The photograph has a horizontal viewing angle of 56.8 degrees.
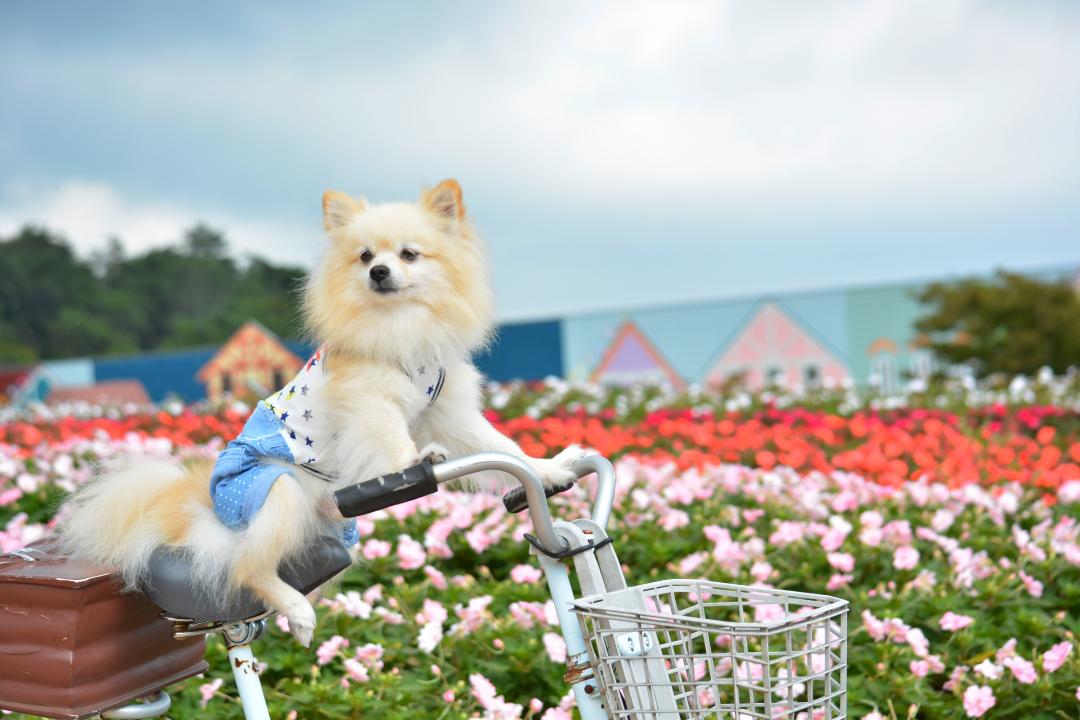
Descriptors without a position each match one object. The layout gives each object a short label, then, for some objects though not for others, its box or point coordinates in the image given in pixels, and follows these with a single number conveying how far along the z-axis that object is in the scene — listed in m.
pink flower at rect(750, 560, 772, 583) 3.48
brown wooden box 1.92
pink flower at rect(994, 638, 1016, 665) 3.02
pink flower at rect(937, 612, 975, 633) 3.20
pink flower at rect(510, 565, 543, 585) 3.48
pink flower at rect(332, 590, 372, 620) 3.14
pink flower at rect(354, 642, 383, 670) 2.95
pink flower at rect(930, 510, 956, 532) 3.97
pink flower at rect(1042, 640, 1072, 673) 2.93
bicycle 1.57
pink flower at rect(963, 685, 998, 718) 2.79
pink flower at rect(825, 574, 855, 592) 3.56
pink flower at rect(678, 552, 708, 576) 3.60
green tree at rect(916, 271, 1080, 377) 17.27
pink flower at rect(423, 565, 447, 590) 3.47
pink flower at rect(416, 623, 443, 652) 2.96
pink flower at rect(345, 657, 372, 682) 2.84
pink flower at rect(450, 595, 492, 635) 3.16
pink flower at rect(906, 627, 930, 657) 3.02
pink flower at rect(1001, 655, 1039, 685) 2.89
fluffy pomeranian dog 1.91
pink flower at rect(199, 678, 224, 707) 2.81
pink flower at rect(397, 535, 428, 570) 3.59
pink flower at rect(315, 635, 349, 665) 2.96
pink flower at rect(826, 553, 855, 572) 3.57
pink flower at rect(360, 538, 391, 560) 3.68
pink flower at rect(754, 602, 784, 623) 3.14
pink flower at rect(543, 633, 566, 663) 2.89
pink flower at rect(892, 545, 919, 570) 3.62
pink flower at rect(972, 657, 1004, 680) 2.90
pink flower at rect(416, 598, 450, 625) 3.14
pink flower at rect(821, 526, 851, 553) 3.67
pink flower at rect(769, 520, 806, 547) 3.84
